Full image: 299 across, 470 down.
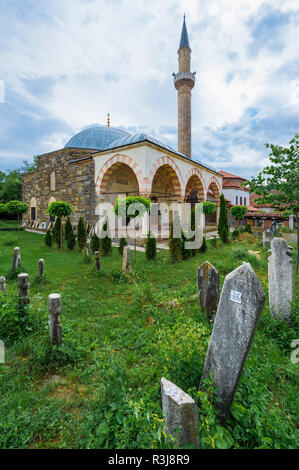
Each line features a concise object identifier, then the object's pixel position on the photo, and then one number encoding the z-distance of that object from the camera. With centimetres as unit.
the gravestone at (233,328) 163
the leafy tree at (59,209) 1031
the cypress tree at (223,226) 1130
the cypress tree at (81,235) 998
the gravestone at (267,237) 1010
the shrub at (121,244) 873
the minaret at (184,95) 1652
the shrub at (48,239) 1066
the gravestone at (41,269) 558
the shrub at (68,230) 1016
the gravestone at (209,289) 352
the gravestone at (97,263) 616
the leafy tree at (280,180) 629
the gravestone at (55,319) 269
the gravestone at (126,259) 627
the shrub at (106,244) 886
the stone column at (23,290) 322
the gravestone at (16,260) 612
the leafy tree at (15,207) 1177
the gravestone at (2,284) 405
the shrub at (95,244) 914
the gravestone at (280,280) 341
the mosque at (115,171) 1121
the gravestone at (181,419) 138
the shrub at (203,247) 918
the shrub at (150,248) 795
